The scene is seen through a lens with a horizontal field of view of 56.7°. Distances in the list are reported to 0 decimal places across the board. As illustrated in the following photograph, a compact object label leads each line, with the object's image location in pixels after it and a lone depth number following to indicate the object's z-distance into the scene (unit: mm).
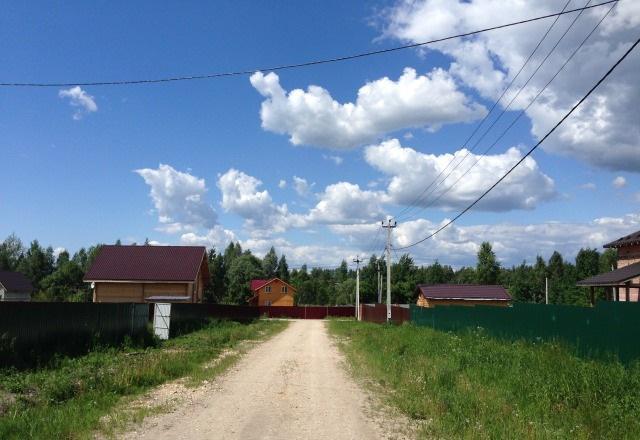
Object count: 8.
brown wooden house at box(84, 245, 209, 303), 39812
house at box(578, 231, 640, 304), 23016
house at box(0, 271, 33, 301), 52656
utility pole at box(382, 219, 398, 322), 37766
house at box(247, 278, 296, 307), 83000
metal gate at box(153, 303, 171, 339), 23547
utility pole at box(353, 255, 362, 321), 62375
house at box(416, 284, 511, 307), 54438
